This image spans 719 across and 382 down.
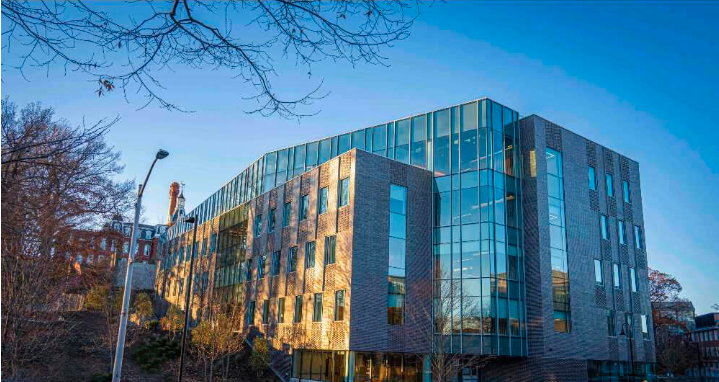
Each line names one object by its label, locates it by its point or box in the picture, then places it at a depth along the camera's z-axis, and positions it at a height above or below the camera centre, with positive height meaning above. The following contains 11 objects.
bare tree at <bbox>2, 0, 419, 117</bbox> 6.63 +3.42
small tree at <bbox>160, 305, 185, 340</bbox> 41.34 +0.55
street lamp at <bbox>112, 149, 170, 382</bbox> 17.26 +1.52
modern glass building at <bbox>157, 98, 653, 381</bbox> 31.36 +5.45
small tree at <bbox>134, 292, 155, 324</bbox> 42.22 +1.39
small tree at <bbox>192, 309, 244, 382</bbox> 30.30 -0.43
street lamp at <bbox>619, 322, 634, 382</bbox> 35.94 +0.47
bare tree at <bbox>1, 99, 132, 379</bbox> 15.00 +1.60
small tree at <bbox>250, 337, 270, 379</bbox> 33.71 -1.39
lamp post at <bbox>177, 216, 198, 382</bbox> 23.98 +0.53
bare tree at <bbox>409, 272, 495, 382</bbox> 30.28 +0.91
